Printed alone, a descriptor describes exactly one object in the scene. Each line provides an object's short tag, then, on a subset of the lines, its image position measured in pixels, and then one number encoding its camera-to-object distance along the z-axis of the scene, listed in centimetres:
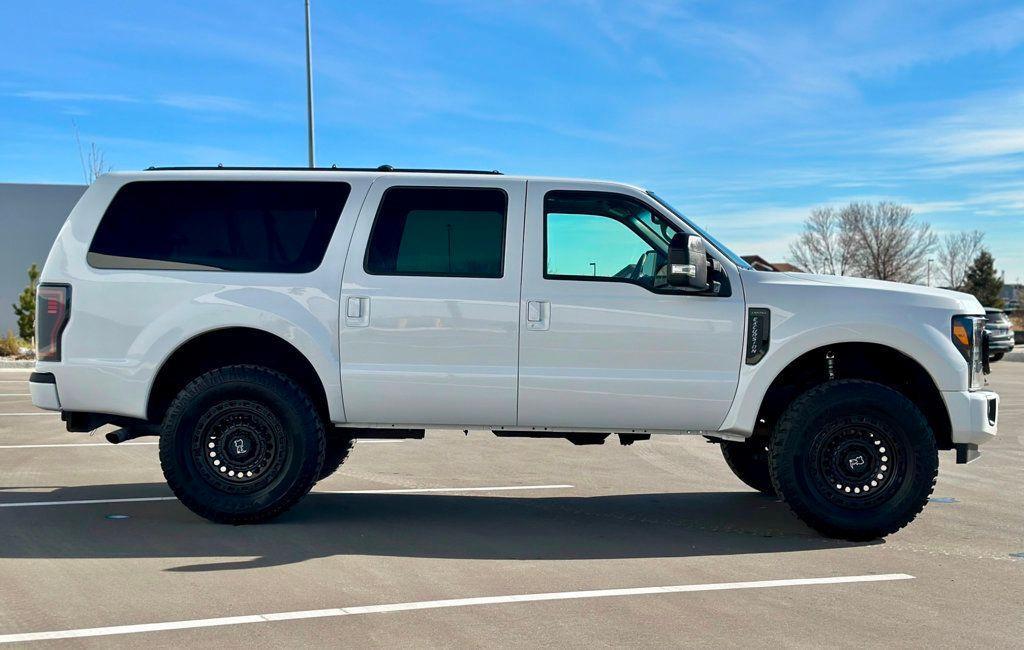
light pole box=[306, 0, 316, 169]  2570
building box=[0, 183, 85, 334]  3200
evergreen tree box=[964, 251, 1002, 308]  6750
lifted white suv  687
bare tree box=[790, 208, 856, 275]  7075
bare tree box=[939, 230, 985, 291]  7731
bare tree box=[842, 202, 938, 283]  7012
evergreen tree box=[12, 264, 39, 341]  2600
